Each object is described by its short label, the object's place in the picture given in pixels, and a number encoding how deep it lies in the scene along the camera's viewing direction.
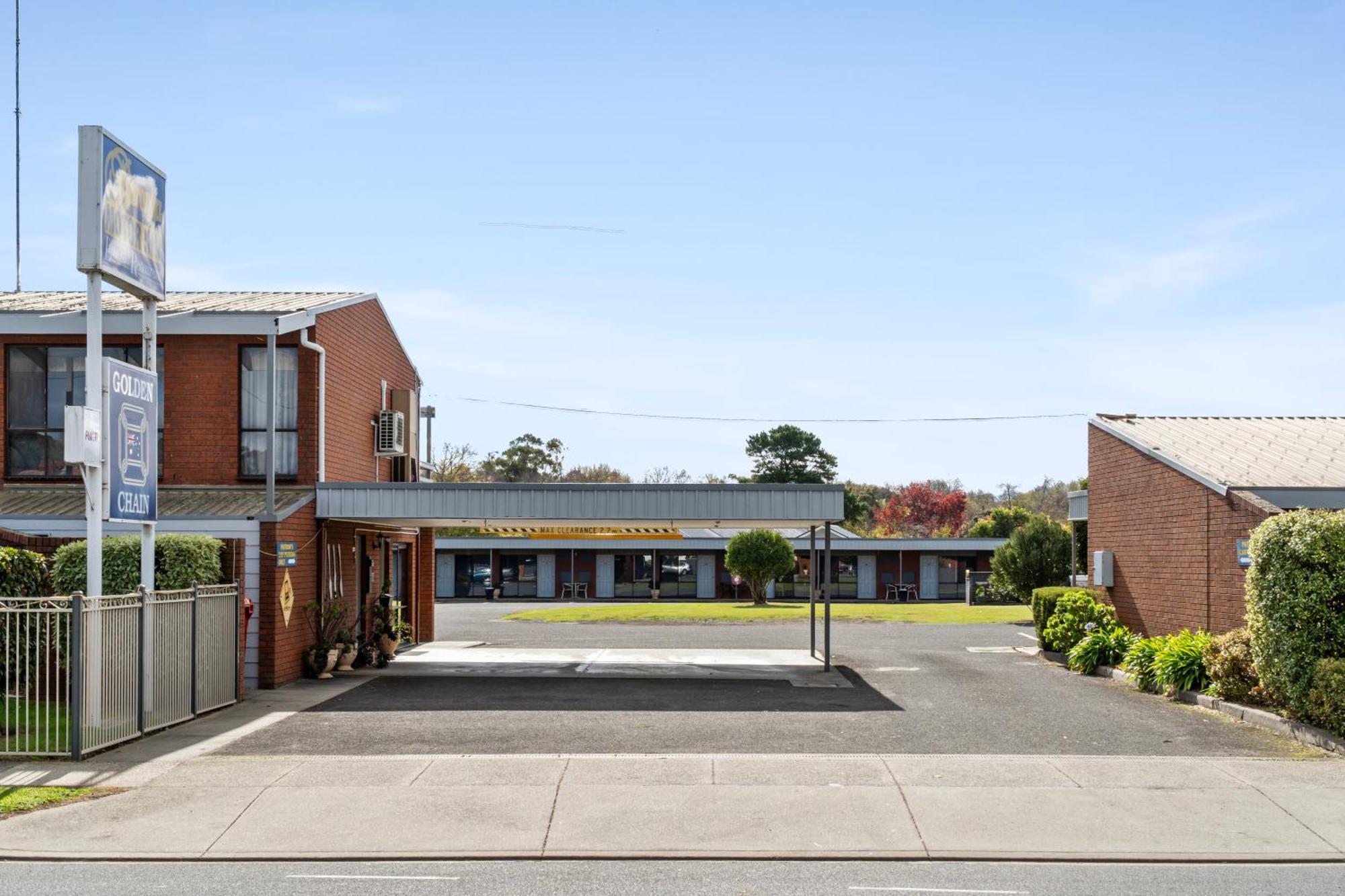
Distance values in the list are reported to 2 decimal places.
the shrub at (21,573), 16.08
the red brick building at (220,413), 20.56
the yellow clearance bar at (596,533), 30.23
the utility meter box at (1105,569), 24.11
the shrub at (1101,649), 22.28
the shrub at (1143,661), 19.41
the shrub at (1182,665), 18.09
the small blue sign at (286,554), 19.48
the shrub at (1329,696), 13.52
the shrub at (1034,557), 37.50
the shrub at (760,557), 49.38
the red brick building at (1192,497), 19.61
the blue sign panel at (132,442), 14.56
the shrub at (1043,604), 25.36
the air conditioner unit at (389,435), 25.61
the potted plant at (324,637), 20.95
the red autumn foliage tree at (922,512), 85.88
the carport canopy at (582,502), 21.09
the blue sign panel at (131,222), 14.66
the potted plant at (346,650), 22.08
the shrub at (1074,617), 23.82
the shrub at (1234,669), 16.59
